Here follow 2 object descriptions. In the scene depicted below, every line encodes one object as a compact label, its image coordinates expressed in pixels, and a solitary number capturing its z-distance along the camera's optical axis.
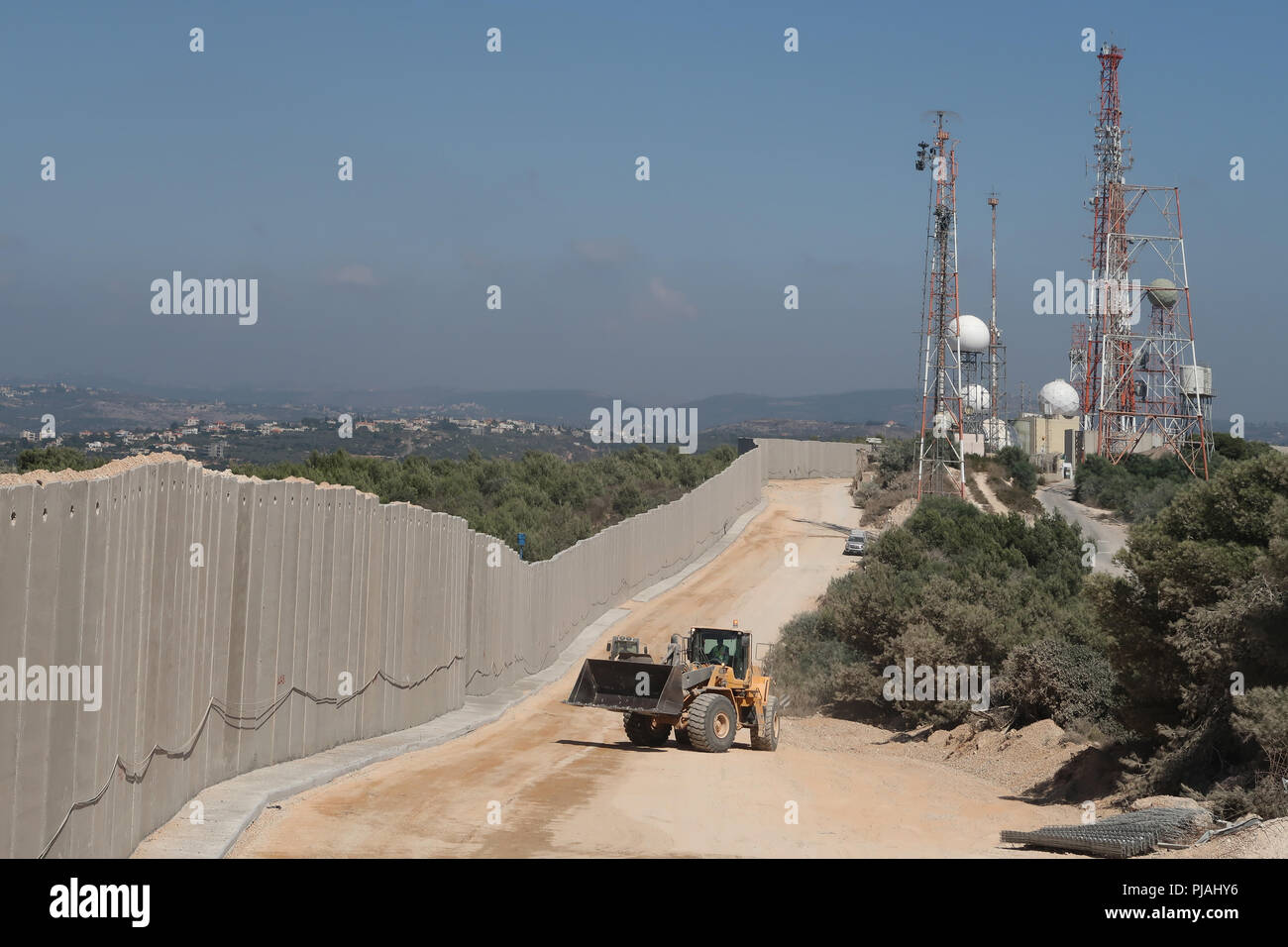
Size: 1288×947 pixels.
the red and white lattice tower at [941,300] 50.69
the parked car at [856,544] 50.44
